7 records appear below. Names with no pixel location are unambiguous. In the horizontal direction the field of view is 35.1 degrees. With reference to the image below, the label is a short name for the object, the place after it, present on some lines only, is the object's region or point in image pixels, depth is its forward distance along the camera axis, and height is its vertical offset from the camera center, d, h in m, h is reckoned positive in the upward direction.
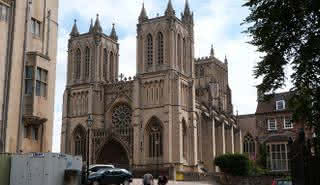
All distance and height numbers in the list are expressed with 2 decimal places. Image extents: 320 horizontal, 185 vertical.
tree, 14.39 +3.45
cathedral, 64.31 +8.06
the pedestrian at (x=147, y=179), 31.81 -0.97
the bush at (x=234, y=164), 60.69 +0.03
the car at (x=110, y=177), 34.16 -0.88
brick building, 57.59 +3.80
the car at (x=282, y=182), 29.63 -1.05
